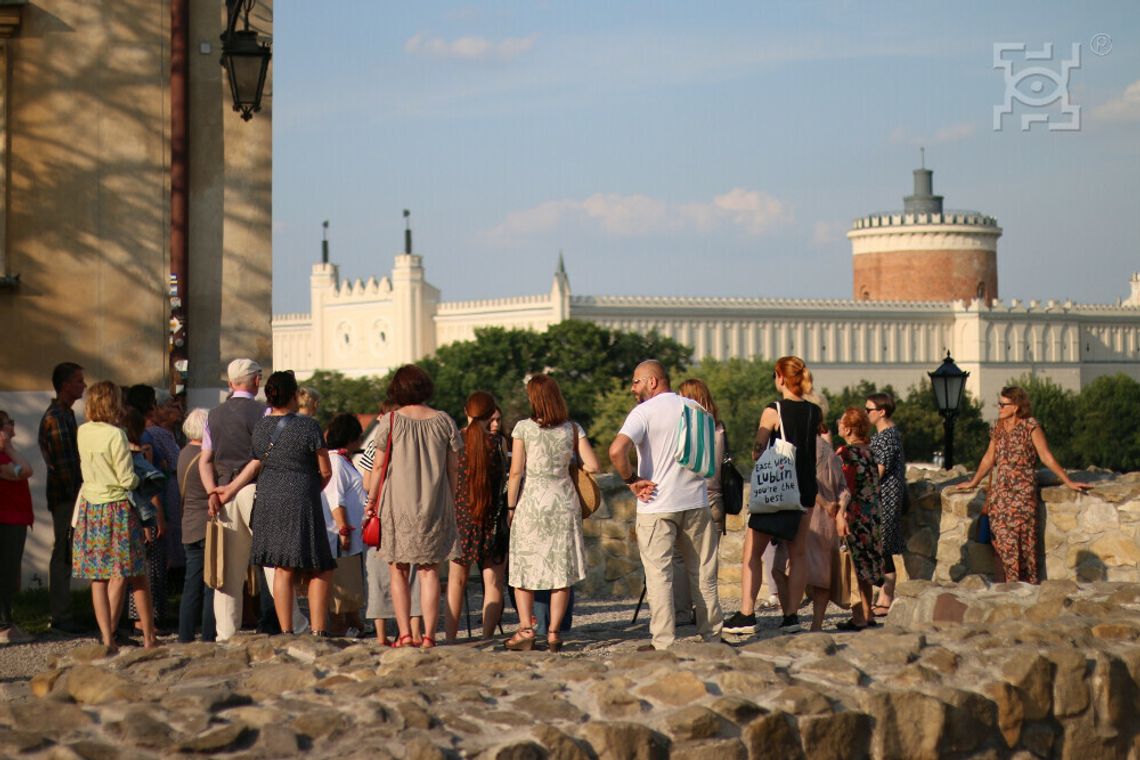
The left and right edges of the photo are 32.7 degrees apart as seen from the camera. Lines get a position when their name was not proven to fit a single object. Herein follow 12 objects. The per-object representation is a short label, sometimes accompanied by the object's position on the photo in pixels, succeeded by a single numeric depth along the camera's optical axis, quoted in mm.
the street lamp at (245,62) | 11742
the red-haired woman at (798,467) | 9836
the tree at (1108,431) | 95125
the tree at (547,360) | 94375
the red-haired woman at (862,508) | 11070
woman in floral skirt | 9117
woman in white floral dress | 9469
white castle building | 137625
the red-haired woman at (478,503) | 10031
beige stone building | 12609
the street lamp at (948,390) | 16953
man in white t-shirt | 9023
